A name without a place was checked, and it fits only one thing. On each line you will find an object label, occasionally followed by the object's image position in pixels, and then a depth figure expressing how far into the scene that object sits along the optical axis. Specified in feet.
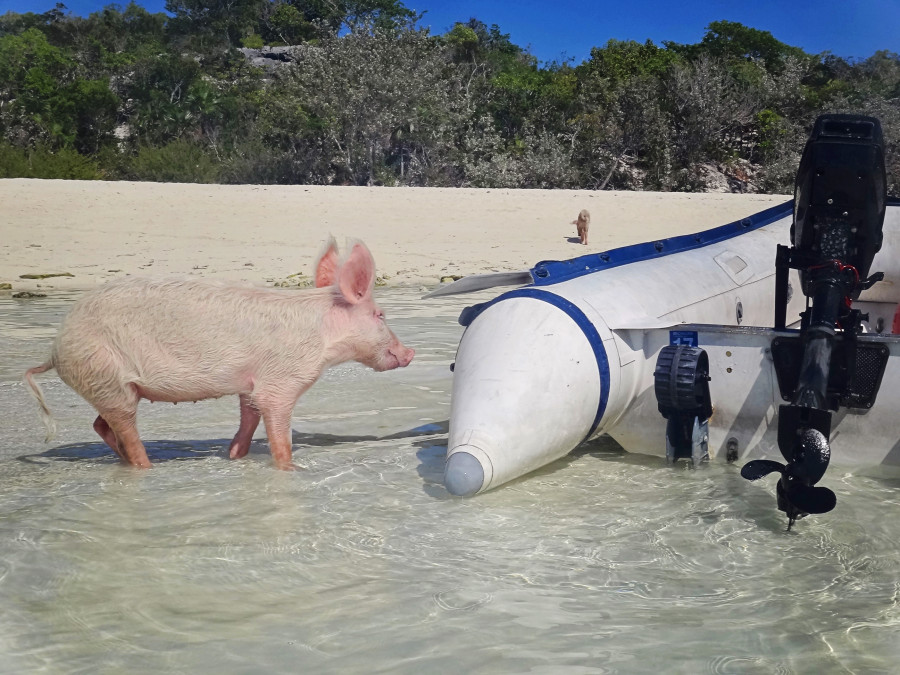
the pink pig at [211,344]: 17.07
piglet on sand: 62.69
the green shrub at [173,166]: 97.40
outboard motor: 16.02
